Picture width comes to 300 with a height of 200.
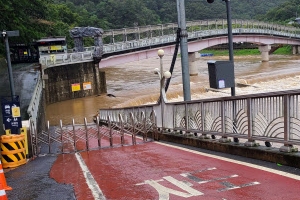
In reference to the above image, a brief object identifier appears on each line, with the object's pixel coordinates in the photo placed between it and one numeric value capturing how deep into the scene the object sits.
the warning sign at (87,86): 39.53
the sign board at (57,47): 44.24
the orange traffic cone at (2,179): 5.18
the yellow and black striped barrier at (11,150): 9.18
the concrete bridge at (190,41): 40.56
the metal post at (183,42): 11.04
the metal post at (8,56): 13.30
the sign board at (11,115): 10.36
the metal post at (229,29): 11.35
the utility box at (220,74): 9.81
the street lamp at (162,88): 11.81
